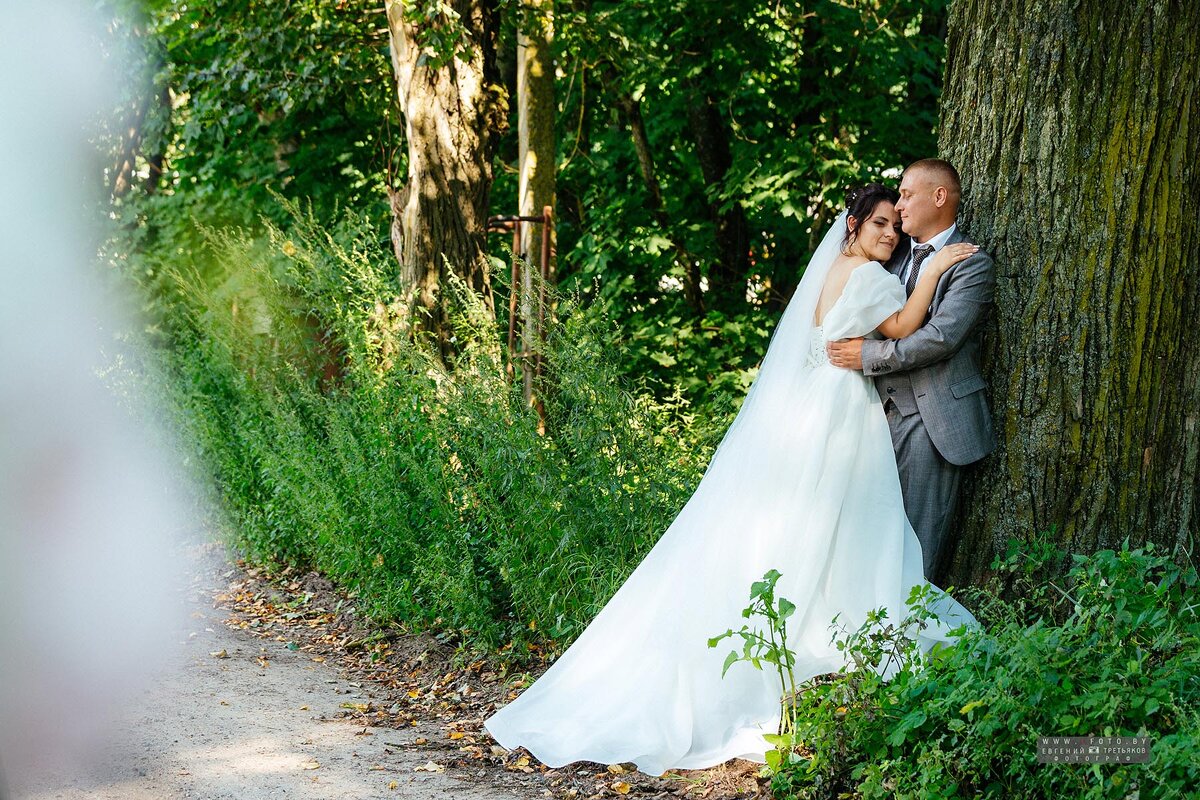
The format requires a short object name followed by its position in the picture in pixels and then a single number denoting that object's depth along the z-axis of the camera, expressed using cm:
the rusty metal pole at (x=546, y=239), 889
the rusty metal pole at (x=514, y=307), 699
